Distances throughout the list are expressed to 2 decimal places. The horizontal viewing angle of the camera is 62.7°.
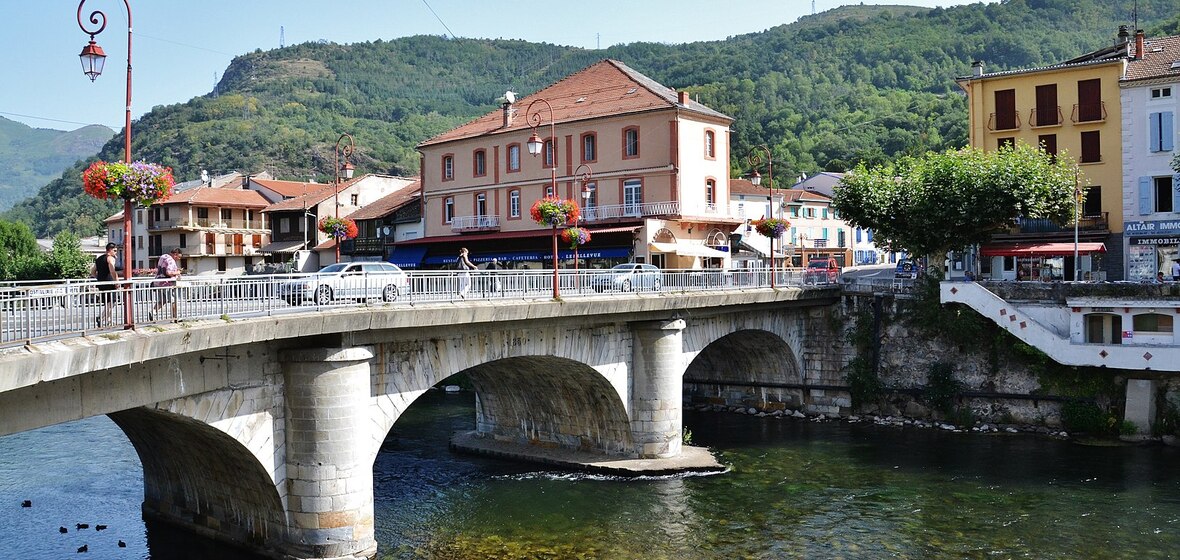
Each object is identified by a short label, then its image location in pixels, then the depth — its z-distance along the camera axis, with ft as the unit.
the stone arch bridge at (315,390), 49.34
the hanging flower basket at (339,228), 107.04
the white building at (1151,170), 125.70
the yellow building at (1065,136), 130.31
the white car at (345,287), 60.95
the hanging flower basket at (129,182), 46.68
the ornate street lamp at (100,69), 45.42
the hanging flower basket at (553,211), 82.12
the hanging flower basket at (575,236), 96.65
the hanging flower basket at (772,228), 120.67
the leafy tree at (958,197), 119.65
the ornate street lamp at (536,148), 80.84
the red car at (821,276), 127.85
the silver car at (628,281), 89.05
